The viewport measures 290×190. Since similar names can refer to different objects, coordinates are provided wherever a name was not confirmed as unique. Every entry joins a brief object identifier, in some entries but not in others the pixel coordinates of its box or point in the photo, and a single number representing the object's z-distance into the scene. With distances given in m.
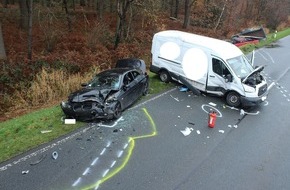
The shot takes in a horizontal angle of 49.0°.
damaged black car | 10.71
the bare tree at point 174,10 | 37.84
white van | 12.81
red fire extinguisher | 10.81
